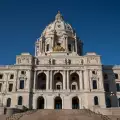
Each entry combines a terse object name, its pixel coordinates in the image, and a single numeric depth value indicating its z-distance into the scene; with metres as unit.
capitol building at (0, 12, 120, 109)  68.44
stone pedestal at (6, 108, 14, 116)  47.83
